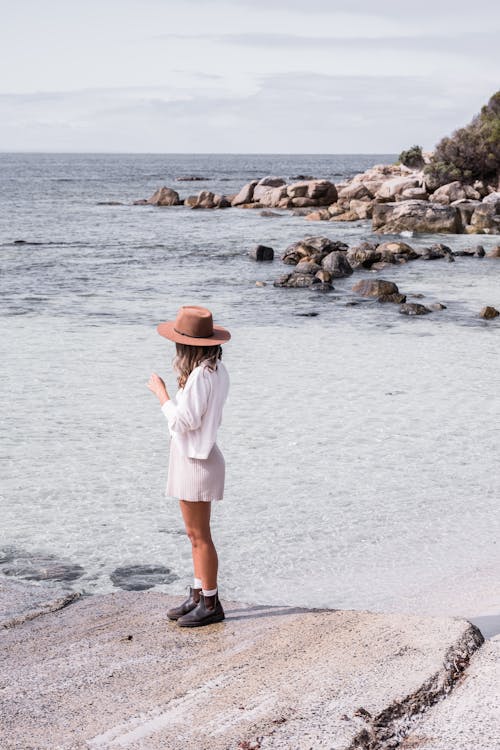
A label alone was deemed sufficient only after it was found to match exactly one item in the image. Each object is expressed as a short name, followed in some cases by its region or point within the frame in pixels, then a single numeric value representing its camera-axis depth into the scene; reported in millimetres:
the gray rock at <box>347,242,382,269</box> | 27703
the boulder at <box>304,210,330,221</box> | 45188
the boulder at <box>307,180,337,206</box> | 52938
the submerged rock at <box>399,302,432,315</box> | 19984
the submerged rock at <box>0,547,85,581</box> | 6727
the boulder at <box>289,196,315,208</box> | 52844
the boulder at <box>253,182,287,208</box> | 54312
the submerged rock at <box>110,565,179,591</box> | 6629
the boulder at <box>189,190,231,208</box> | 55875
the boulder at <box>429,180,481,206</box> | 47125
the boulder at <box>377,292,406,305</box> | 21369
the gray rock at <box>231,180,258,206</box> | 56562
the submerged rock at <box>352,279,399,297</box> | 21797
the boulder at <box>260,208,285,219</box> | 47697
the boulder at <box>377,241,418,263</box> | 28938
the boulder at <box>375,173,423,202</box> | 49656
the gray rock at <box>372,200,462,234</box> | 37875
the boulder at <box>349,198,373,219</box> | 45656
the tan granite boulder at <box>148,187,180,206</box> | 58594
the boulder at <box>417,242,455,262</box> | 29859
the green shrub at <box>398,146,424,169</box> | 64188
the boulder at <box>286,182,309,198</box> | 53219
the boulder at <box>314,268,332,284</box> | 24375
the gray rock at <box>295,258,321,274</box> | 25562
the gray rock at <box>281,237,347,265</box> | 28594
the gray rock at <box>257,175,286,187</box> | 58906
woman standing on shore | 4680
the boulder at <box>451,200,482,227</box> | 39375
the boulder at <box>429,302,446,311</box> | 20541
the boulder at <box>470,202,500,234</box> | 38500
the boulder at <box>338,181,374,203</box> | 51481
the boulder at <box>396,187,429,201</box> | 48781
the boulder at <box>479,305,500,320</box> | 19391
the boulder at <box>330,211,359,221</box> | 44781
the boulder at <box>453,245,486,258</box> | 30422
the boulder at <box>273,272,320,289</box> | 24044
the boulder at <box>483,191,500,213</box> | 40938
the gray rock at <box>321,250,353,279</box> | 25703
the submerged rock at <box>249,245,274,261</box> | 29812
